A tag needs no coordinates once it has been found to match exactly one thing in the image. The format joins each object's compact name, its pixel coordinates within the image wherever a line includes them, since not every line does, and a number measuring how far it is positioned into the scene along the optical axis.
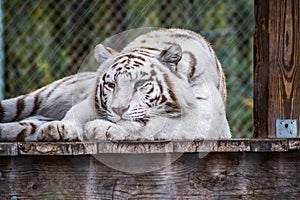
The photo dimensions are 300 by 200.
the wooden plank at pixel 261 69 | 11.39
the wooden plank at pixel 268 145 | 10.47
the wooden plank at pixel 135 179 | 10.37
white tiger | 11.00
